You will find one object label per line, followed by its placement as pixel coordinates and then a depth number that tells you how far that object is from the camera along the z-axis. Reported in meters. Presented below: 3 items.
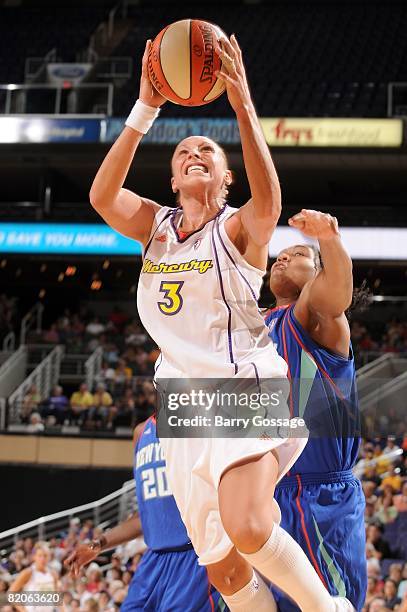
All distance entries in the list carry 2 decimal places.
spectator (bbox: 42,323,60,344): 16.27
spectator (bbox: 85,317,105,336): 16.88
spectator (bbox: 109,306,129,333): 17.30
